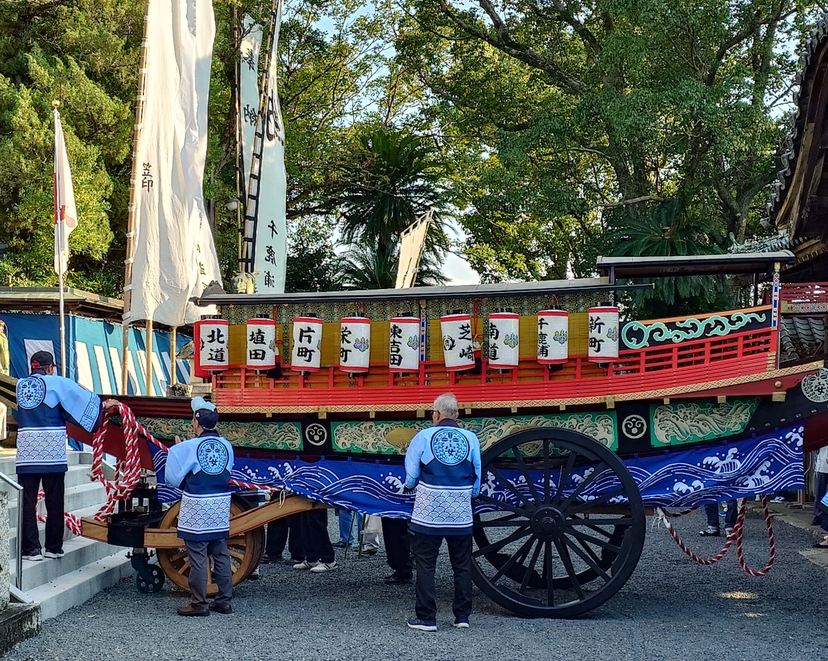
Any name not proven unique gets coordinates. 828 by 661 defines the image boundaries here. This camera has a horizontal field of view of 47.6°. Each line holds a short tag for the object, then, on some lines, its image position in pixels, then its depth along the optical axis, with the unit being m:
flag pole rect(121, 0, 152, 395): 9.12
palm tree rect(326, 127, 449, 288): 21.86
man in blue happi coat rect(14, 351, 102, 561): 7.14
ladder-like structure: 11.31
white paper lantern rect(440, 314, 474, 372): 7.03
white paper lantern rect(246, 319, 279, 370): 7.34
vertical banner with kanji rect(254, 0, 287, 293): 11.70
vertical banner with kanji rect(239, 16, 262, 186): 12.05
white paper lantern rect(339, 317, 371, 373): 7.17
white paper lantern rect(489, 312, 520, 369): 6.95
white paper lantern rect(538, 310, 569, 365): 6.89
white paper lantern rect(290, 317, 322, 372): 7.28
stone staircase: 6.74
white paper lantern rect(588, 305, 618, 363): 6.82
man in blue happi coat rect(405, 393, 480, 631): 6.39
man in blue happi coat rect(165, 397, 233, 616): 6.72
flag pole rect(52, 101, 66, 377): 9.14
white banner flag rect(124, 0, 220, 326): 9.34
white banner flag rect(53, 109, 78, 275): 9.83
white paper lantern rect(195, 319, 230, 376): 7.46
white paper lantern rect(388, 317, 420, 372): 7.13
